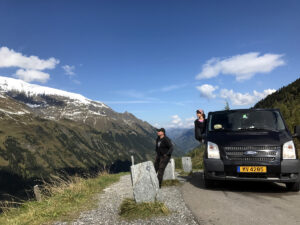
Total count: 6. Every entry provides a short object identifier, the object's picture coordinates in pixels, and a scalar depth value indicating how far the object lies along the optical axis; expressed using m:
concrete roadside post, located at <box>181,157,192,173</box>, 11.99
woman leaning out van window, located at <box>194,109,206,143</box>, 9.85
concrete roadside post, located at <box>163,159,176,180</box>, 9.29
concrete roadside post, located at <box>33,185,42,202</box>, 7.88
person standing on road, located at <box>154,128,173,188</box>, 8.36
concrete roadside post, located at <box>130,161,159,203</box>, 5.69
